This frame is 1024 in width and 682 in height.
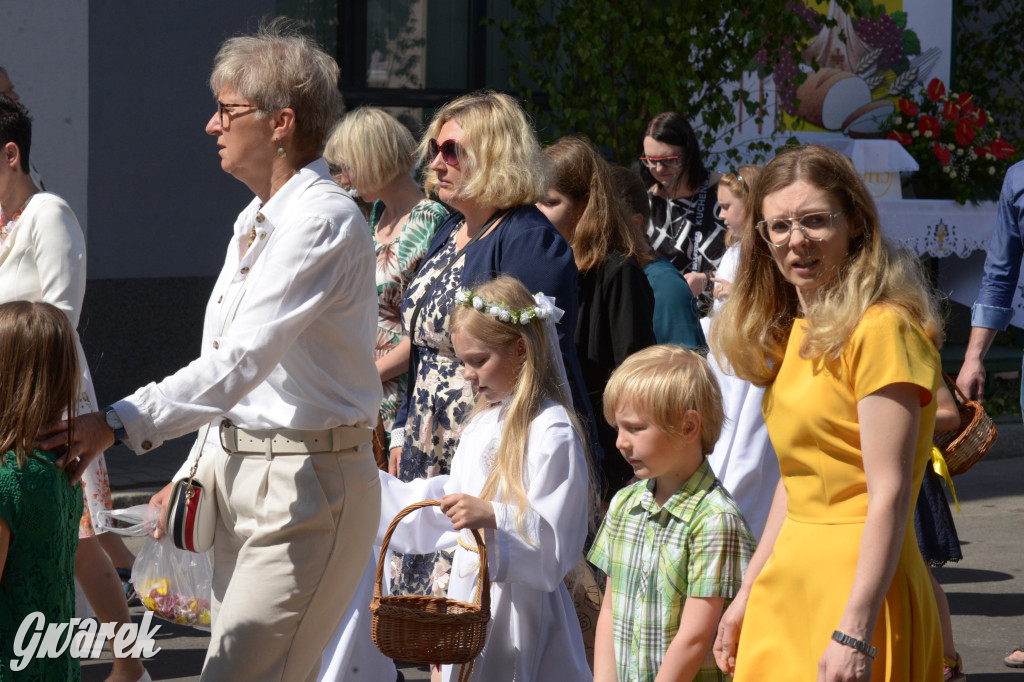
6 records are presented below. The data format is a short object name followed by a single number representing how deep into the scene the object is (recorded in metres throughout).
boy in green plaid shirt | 5.92
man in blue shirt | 9.79
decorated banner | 20.65
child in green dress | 5.31
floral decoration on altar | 21.61
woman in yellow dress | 4.79
